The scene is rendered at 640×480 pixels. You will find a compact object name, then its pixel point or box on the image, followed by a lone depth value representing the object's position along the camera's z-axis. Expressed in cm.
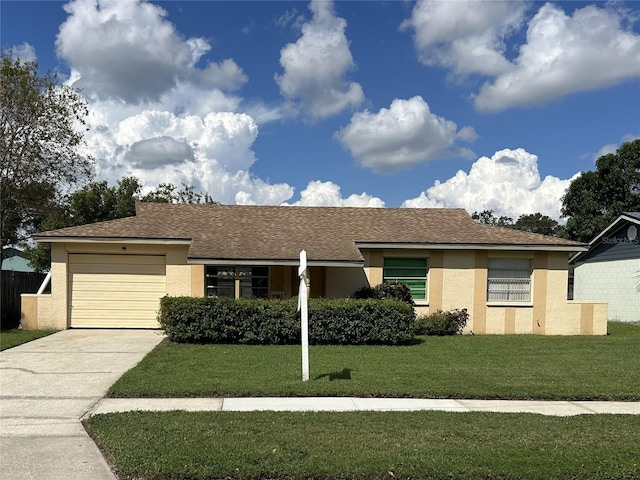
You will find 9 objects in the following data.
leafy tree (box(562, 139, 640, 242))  3195
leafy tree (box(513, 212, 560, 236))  6453
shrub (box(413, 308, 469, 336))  1617
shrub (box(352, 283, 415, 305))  1592
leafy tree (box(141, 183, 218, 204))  4028
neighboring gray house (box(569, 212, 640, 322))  2109
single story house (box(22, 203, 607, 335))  1595
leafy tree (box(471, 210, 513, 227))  7162
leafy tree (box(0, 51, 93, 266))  1758
